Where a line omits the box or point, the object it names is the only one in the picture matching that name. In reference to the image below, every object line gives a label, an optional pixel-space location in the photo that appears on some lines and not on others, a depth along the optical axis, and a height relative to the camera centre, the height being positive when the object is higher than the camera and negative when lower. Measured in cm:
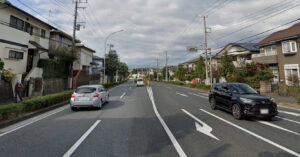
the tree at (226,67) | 2396 +280
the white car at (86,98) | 812 -81
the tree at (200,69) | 3366 +352
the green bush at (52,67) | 1625 +205
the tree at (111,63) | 3612 +544
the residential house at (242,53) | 2914 +659
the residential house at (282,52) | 1877 +450
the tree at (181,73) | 4788 +362
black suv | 575 -83
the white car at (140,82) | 3341 +41
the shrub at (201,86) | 2255 -49
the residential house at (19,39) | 1244 +449
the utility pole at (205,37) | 2398 +804
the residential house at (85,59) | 2783 +568
